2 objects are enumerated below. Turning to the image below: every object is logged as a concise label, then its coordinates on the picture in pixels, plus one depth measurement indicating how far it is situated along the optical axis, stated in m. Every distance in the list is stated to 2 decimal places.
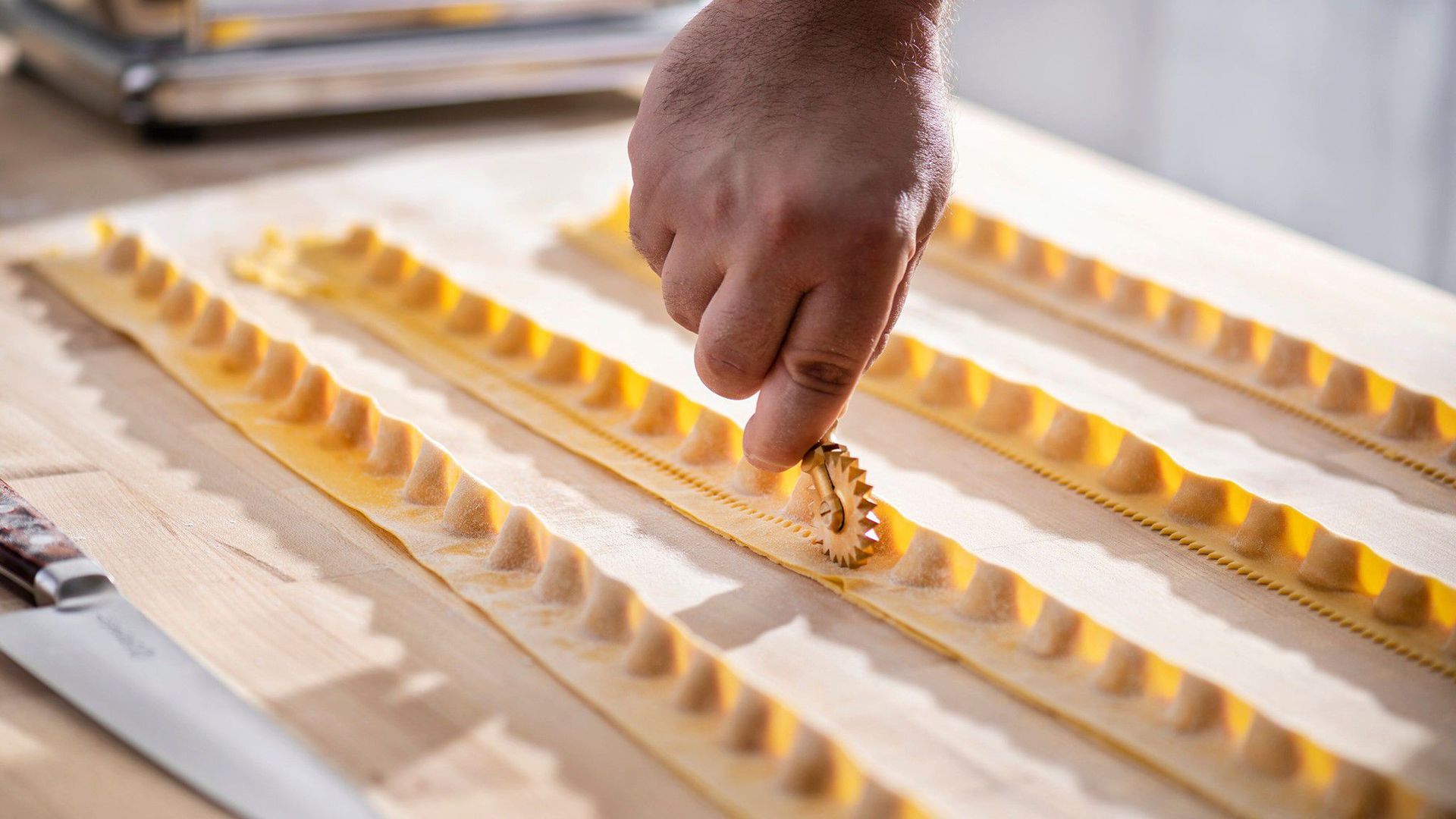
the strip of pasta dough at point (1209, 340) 0.99
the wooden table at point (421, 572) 0.77
